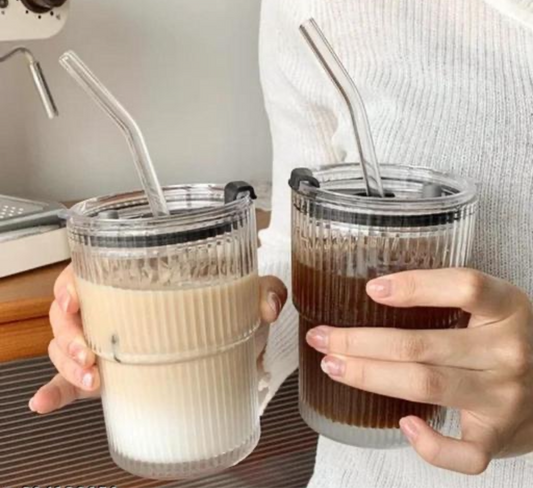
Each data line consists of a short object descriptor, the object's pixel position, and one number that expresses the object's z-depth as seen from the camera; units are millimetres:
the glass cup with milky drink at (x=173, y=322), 451
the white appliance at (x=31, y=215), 871
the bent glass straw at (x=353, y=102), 469
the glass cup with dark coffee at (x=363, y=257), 442
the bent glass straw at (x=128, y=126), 464
